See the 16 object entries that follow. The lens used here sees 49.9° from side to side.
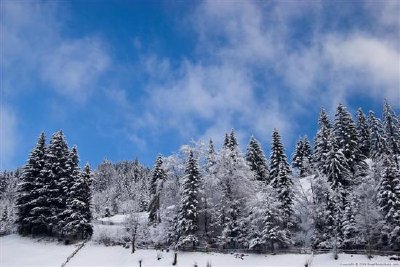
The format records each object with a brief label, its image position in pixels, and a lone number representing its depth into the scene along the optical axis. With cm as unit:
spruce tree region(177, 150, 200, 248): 5438
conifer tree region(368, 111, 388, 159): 7819
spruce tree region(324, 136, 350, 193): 5914
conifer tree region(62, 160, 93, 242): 6159
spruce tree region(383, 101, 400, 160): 7931
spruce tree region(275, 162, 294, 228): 5588
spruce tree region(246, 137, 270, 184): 7762
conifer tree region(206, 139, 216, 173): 6262
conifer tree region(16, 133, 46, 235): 6272
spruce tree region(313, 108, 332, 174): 6391
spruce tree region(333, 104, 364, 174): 6766
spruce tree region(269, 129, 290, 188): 6550
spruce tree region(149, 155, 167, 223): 6581
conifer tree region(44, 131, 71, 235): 6305
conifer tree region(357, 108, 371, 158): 8614
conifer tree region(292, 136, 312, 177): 8988
